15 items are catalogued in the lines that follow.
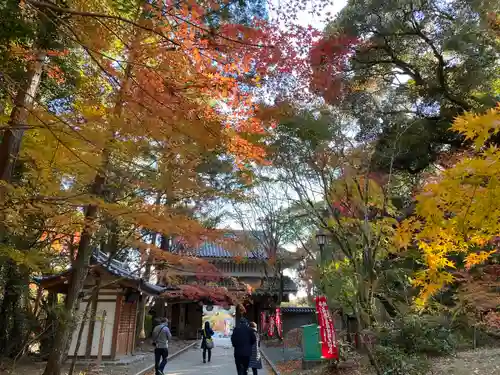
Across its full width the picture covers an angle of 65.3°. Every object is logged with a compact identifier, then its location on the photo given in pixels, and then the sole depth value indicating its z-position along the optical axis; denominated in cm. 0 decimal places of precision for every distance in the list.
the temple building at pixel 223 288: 2395
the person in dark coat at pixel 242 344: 868
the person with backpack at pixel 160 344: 1071
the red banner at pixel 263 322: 2850
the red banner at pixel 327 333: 977
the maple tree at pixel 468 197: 382
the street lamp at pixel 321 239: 1227
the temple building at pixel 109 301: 1405
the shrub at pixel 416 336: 995
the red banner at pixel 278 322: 2235
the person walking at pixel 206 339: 1611
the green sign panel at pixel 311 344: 1268
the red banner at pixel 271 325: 2475
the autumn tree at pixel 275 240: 2236
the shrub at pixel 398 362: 846
